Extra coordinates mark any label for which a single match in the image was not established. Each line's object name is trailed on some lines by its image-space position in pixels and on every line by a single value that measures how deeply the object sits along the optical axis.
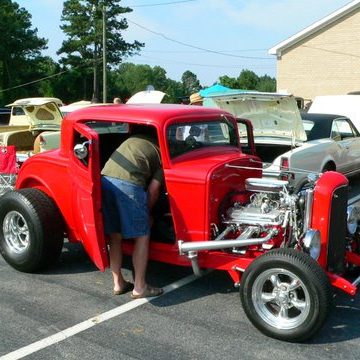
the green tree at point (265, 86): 76.47
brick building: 27.59
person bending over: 4.36
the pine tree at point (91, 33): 54.44
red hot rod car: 3.87
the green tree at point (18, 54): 47.38
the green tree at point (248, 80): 72.07
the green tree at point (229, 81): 67.81
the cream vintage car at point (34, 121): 11.14
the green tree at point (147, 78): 108.81
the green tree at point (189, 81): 124.89
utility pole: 33.56
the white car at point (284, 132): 7.70
